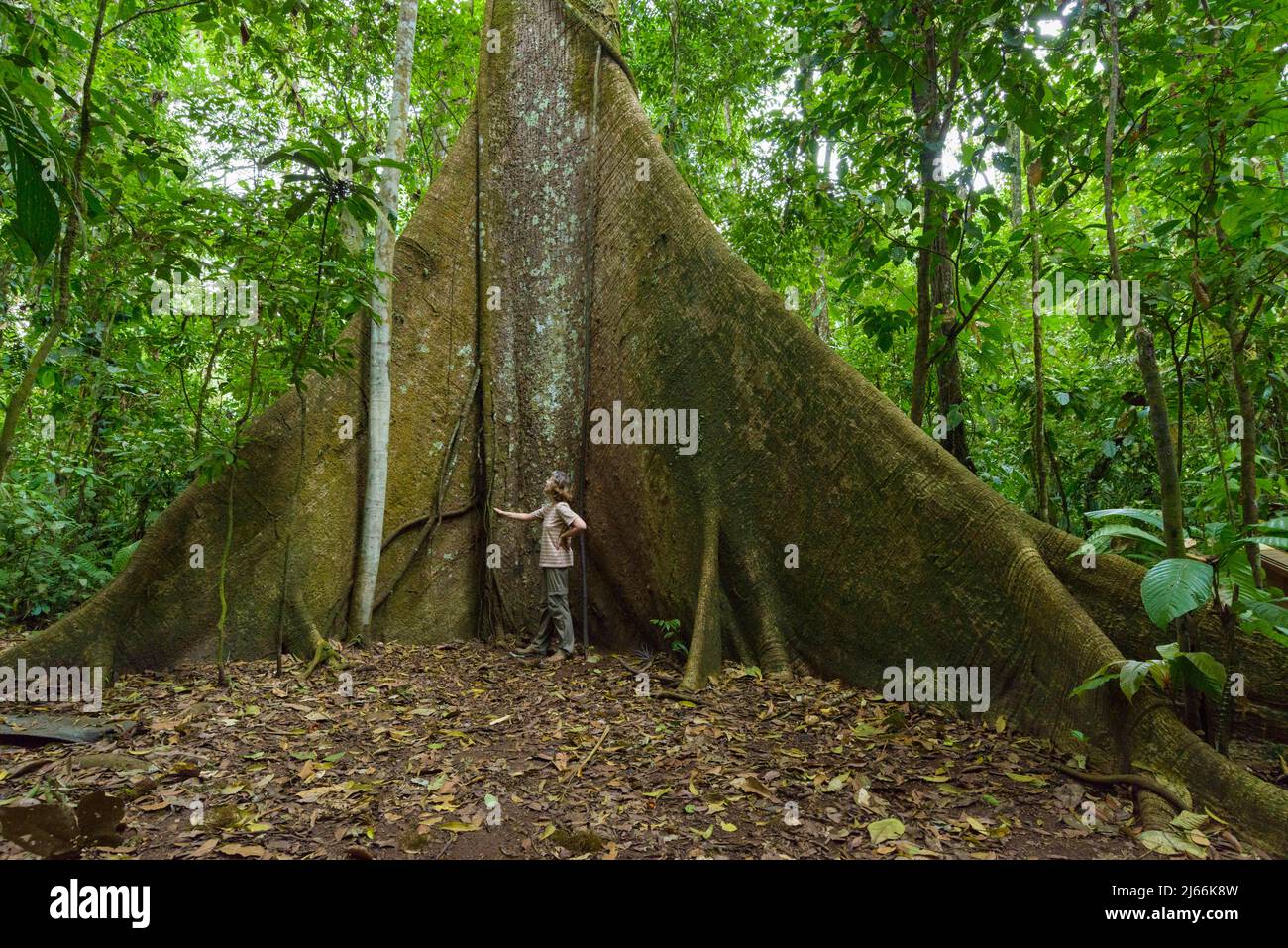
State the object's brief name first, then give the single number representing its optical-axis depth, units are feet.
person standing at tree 17.38
